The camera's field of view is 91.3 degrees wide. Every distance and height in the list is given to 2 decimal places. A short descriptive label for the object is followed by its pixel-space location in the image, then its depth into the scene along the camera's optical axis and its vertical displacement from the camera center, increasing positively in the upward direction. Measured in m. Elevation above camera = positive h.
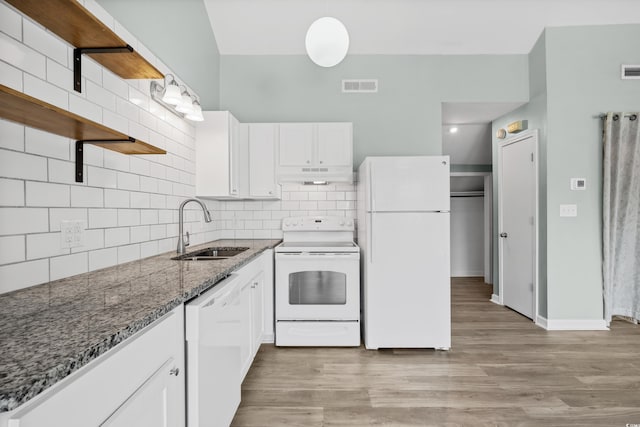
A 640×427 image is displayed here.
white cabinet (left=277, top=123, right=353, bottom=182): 3.19 +0.63
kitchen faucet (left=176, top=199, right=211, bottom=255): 2.22 -0.12
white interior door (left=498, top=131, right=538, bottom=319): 3.47 -0.11
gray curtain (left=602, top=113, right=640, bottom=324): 3.15 +0.07
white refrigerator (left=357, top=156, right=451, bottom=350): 2.73 -0.30
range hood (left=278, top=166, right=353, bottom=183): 3.19 +0.40
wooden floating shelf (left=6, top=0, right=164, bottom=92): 1.18 +0.78
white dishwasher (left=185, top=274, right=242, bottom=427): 1.18 -0.62
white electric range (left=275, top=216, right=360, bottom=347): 2.80 -0.74
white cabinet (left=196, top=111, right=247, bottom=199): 2.90 +0.54
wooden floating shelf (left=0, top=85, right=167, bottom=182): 0.97 +0.35
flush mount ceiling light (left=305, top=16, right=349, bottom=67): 2.26 +1.27
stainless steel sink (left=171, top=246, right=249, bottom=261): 2.27 -0.31
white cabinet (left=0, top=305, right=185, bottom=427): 0.59 -0.42
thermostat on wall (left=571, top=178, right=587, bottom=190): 3.24 +0.30
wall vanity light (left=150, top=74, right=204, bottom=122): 2.03 +0.78
